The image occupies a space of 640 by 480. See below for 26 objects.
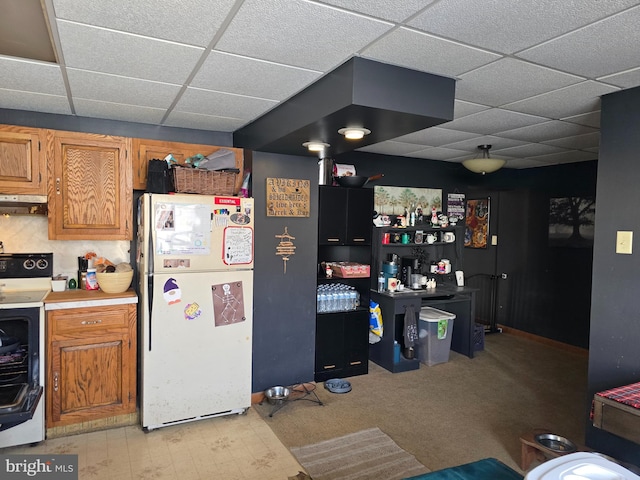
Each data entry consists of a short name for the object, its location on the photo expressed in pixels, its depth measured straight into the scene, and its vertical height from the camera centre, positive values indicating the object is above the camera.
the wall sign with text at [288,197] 3.62 +0.23
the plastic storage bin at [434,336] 4.51 -1.19
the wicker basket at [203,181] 3.14 +0.31
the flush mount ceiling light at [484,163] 4.30 +0.66
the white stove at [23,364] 2.62 -0.97
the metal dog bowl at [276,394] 3.46 -1.43
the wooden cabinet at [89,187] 3.09 +0.24
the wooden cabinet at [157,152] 3.35 +0.56
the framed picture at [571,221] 5.04 +0.11
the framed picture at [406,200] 5.07 +0.32
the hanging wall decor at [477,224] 5.89 +0.05
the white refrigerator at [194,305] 3.00 -0.62
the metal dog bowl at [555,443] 2.62 -1.34
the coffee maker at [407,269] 4.79 -0.48
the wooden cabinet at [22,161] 2.95 +0.40
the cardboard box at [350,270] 4.13 -0.44
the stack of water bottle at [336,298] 4.03 -0.71
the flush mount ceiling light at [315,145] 3.15 +0.59
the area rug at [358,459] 2.59 -1.52
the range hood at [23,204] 2.90 +0.09
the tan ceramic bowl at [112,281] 3.13 -0.46
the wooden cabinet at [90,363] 2.89 -1.02
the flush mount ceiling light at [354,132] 2.62 +0.59
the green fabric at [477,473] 1.57 -0.93
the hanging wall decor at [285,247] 3.70 -0.21
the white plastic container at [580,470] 1.30 -0.75
